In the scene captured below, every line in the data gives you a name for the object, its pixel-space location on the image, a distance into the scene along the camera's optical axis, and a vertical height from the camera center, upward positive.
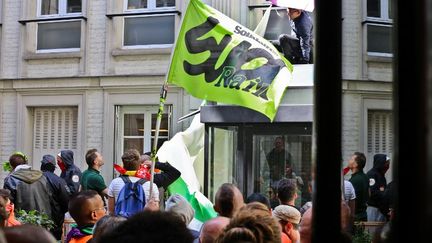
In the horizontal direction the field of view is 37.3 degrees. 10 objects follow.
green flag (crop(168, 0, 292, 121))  6.47 +0.86
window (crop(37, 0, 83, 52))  13.71 +2.50
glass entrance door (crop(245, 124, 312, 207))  8.06 -0.14
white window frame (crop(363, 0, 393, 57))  12.71 +2.54
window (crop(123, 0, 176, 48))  13.20 +2.48
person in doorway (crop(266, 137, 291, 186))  8.21 -0.19
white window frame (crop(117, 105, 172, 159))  13.25 +0.46
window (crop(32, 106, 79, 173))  13.77 +0.26
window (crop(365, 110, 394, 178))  12.56 +0.28
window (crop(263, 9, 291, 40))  12.30 +2.33
